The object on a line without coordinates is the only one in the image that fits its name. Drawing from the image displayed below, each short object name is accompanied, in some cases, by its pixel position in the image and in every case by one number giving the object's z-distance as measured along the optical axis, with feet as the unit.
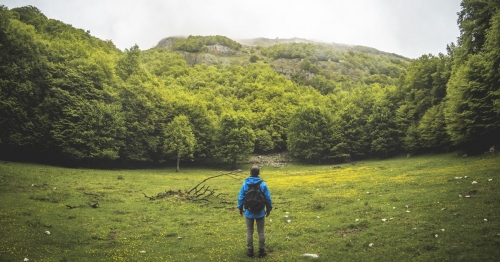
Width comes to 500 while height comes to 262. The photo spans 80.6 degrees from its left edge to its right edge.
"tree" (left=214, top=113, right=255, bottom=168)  268.82
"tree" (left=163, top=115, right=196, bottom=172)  238.48
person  40.52
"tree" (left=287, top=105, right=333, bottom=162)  297.12
